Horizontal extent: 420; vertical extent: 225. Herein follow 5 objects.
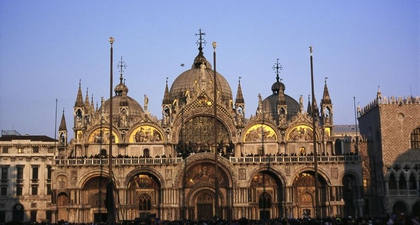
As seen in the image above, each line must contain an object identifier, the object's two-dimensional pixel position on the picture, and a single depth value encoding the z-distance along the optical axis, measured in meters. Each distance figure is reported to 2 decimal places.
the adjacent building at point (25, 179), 91.94
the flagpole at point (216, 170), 57.88
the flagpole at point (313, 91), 55.47
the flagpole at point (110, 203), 46.64
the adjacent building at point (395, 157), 76.81
